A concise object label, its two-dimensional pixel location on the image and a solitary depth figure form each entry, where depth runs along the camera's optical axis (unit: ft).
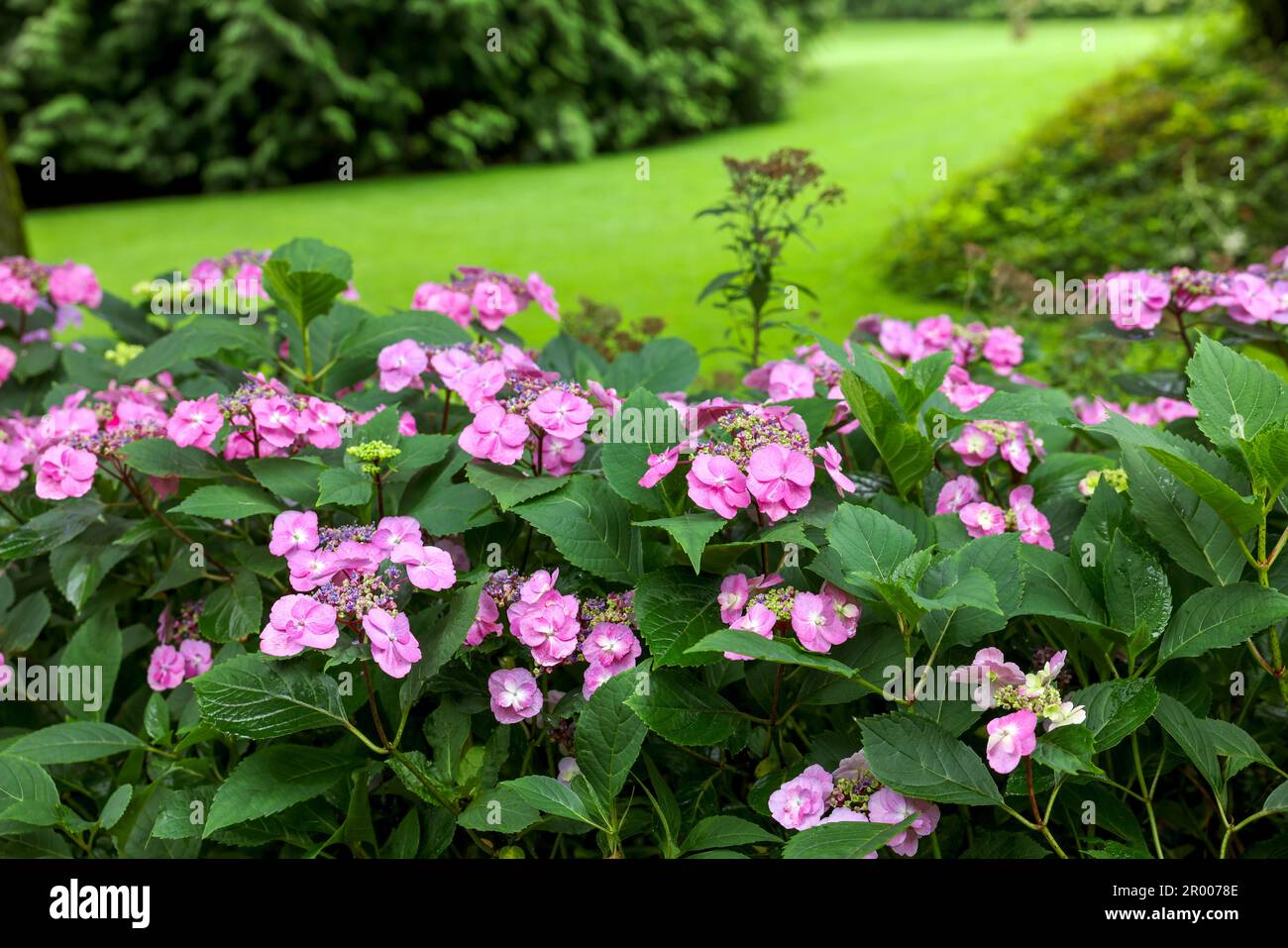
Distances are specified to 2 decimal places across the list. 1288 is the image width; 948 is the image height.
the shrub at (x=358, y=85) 39.70
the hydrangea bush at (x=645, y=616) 4.22
